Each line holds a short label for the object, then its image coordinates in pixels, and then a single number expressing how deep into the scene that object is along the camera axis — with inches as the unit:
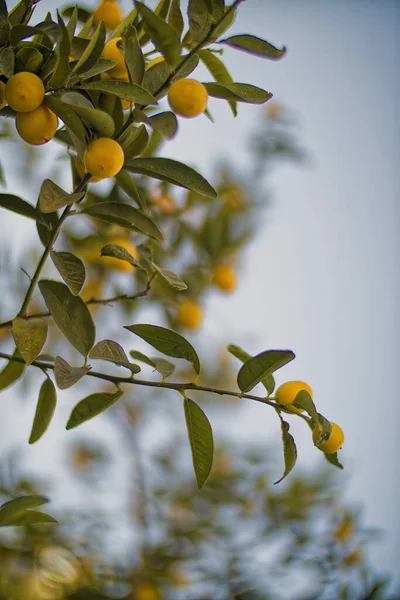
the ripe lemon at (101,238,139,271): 69.7
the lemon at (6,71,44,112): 58.7
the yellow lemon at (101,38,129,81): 60.8
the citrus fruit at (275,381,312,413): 61.4
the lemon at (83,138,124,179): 59.0
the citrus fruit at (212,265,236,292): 87.0
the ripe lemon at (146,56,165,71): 60.5
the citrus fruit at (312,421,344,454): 60.6
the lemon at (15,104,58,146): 59.7
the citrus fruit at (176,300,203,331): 82.2
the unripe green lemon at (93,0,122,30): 64.8
